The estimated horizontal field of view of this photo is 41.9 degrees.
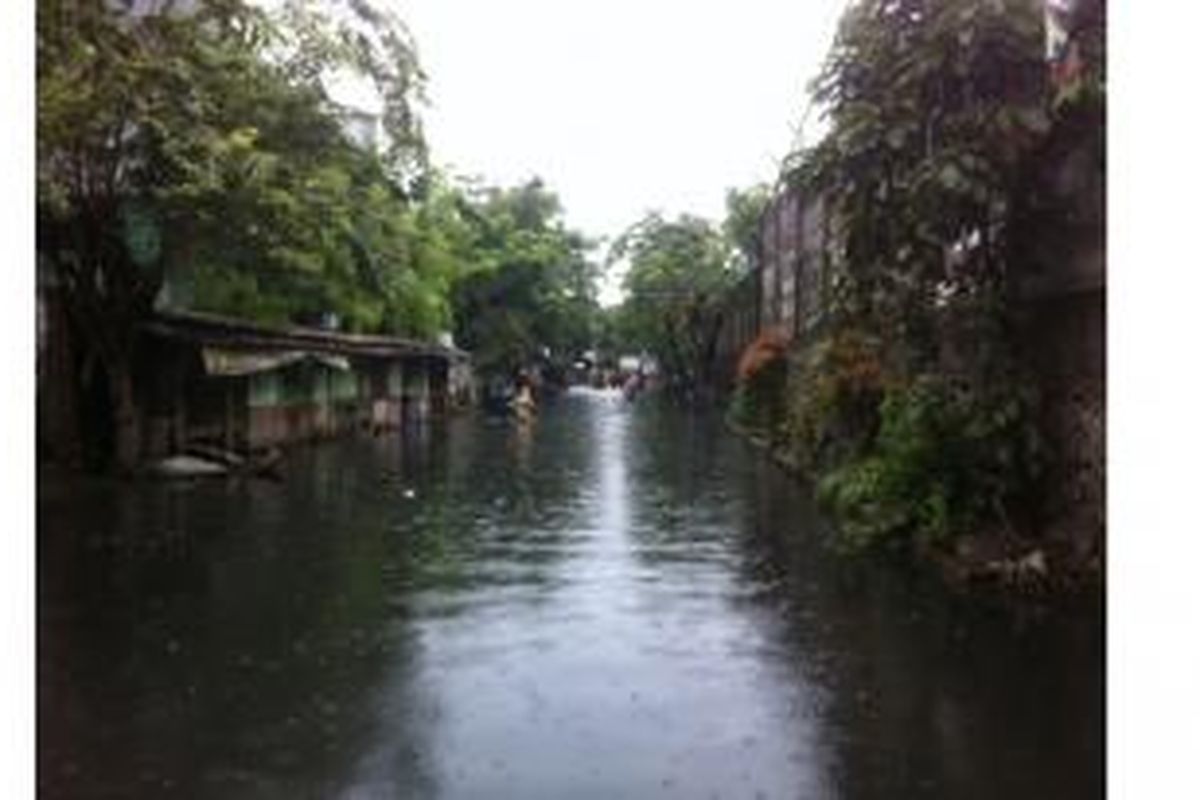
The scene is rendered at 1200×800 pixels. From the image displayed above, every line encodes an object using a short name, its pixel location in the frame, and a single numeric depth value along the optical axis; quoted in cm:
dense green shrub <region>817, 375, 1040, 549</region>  1488
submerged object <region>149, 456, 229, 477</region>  2555
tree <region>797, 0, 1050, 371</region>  1388
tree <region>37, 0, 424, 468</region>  2134
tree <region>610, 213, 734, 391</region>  7168
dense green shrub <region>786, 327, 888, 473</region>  2100
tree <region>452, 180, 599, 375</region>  6656
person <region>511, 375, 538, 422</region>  5101
